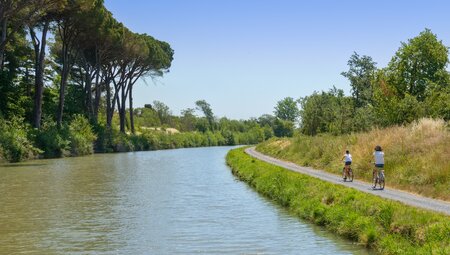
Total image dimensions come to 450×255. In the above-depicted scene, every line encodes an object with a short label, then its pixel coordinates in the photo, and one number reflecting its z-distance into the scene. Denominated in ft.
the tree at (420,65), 153.79
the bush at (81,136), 202.59
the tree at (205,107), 638.12
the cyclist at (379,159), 69.92
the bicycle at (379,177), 69.16
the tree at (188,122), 508.53
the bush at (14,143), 152.05
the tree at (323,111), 171.55
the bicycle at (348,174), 80.79
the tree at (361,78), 181.88
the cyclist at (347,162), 81.00
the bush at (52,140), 178.50
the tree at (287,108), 633.61
